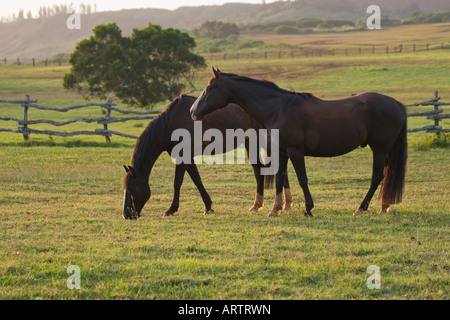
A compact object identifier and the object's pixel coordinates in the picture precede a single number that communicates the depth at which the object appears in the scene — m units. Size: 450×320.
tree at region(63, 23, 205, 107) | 32.66
